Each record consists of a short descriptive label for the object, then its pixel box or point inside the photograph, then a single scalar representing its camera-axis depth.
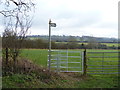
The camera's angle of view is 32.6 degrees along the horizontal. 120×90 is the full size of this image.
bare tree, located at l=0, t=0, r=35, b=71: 8.51
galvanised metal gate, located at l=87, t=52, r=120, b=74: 11.75
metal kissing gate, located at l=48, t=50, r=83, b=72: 11.25
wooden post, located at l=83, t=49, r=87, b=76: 10.81
